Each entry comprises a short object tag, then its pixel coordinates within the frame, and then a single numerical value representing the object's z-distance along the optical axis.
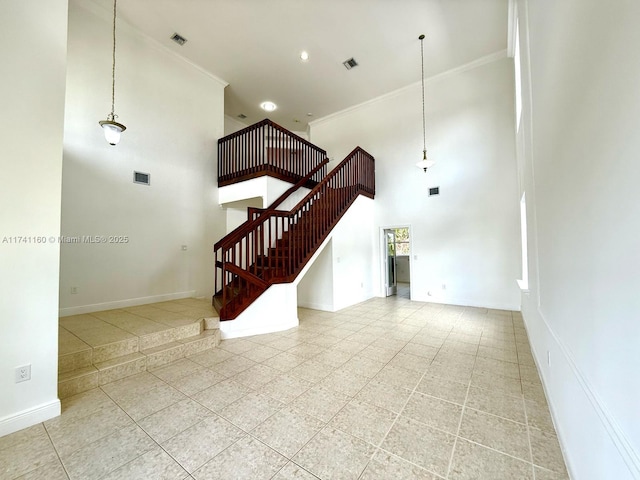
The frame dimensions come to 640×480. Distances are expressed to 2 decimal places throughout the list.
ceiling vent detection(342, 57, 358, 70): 5.76
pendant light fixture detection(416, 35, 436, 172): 5.03
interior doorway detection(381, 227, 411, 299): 6.93
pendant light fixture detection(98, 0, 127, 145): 3.08
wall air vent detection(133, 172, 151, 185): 4.75
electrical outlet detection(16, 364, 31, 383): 1.97
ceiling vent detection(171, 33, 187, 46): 5.02
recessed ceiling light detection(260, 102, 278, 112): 7.41
